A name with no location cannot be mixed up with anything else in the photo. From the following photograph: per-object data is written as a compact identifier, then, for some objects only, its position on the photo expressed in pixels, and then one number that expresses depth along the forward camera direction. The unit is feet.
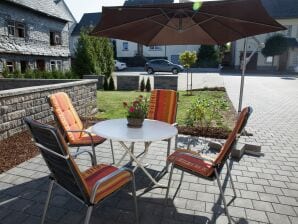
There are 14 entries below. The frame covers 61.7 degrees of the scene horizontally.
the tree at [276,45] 96.12
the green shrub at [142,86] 46.33
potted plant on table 11.43
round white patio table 10.02
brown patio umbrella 10.53
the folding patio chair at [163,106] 15.19
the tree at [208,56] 108.47
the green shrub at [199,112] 19.95
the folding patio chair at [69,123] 12.35
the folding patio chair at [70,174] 6.76
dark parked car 87.51
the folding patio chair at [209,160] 8.94
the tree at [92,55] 48.49
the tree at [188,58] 44.27
